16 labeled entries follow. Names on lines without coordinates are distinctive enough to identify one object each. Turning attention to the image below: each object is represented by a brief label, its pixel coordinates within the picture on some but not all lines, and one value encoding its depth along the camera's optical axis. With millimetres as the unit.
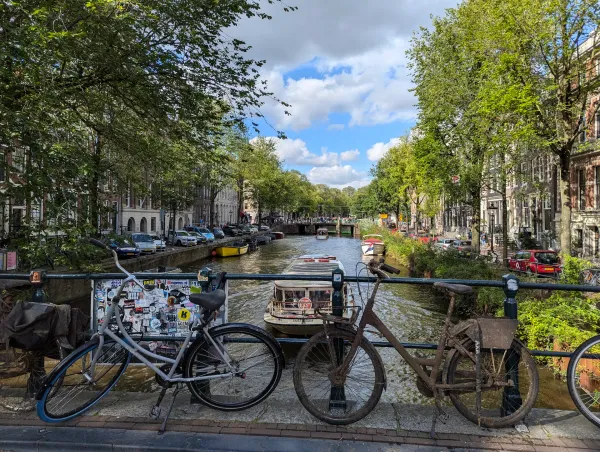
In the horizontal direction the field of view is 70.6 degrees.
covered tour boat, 11219
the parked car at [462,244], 28084
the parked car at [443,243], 29784
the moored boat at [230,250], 40125
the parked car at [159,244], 31767
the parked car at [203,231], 44094
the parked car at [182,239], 38969
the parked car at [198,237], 41219
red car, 17234
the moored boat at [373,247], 36406
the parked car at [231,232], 56500
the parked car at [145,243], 29297
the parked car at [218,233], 50569
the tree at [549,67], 12453
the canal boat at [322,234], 71738
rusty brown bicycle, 3229
